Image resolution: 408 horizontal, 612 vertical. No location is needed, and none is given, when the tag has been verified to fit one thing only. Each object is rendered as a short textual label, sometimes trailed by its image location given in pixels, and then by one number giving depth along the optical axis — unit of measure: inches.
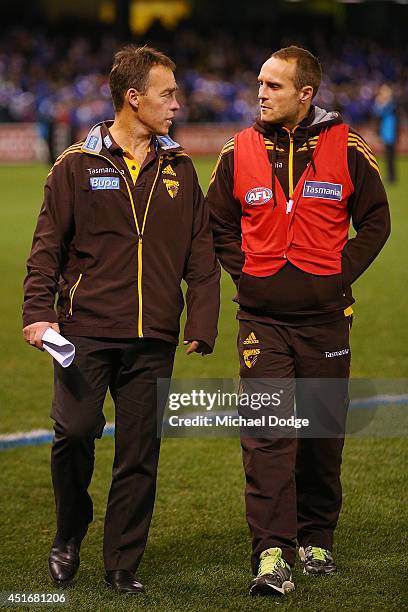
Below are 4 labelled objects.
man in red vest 388.8
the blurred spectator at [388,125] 1939.0
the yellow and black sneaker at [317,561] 395.5
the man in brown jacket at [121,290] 371.2
